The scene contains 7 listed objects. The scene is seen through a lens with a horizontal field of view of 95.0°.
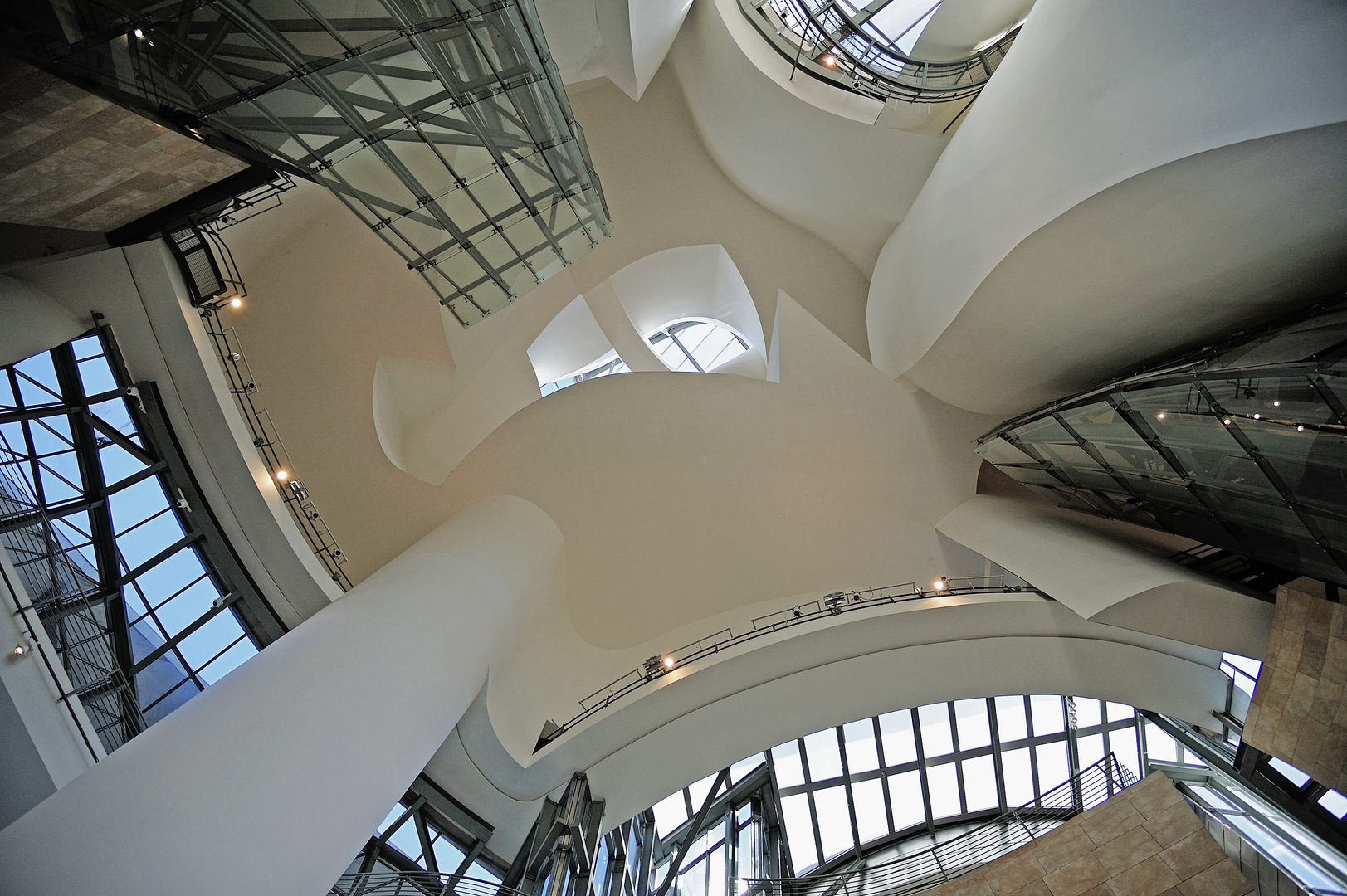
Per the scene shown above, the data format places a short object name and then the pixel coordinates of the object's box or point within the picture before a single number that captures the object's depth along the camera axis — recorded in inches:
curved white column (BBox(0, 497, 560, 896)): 156.5
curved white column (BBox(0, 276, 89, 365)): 253.6
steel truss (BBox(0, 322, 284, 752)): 295.9
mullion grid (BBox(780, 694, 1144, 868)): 569.9
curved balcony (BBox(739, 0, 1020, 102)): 344.8
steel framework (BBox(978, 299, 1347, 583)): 195.8
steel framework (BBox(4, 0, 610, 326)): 179.6
